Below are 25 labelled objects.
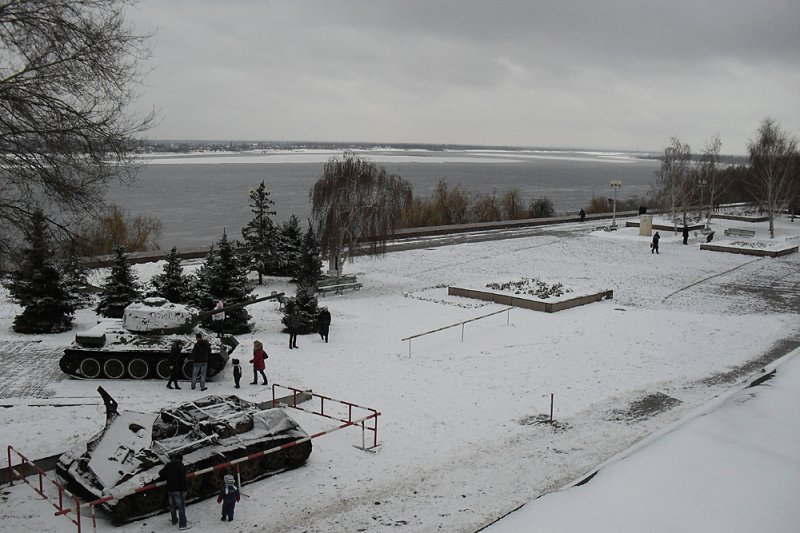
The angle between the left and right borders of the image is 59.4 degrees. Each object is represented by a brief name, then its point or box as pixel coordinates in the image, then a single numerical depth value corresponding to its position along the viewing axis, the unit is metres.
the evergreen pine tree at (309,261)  27.42
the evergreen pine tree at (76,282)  12.33
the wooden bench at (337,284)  27.67
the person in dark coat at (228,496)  9.94
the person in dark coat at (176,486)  9.83
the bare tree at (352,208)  28.89
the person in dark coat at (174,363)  15.39
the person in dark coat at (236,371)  15.60
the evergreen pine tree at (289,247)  30.22
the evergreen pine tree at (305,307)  20.95
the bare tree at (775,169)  50.28
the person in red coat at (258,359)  15.87
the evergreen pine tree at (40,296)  19.94
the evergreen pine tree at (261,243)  29.41
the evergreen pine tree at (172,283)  23.36
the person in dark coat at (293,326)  19.14
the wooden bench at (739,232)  46.34
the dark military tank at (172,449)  10.12
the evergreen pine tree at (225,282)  22.02
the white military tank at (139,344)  15.74
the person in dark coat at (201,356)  15.34
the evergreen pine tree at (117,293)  21.83
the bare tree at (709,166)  59.44
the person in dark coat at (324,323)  19.91
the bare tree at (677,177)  51.00
